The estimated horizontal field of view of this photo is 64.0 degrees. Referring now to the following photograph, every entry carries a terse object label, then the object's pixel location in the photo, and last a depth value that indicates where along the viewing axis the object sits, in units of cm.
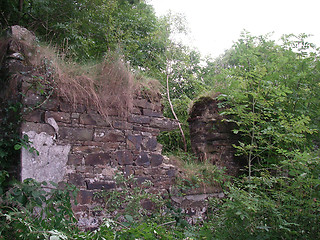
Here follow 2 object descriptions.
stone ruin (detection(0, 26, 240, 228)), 347
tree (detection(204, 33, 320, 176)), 516
